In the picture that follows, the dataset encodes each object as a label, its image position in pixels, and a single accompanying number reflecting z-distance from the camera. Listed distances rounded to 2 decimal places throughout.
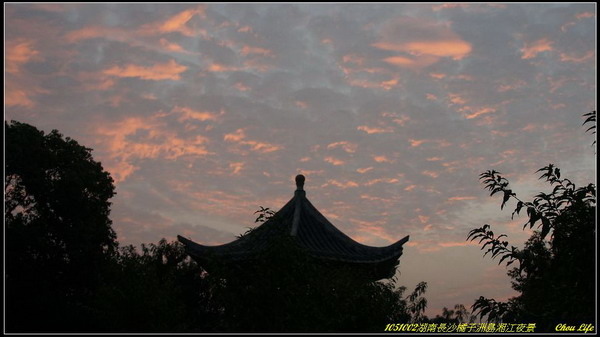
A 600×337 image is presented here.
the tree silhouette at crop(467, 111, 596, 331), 7.24
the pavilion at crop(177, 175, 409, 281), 13.52
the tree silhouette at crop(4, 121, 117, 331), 28.67
